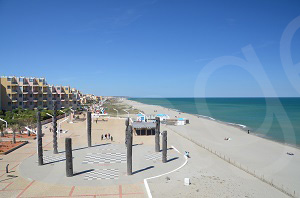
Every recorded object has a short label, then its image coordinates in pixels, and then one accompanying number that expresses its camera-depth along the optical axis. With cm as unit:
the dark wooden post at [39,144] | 2303
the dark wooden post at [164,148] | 2461
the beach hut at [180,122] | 5833
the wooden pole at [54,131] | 2712
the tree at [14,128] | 3208
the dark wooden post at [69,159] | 2022
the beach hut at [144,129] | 4147
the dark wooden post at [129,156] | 2089
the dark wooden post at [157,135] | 2944
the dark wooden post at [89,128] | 3086
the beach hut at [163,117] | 6188
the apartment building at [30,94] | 6162
